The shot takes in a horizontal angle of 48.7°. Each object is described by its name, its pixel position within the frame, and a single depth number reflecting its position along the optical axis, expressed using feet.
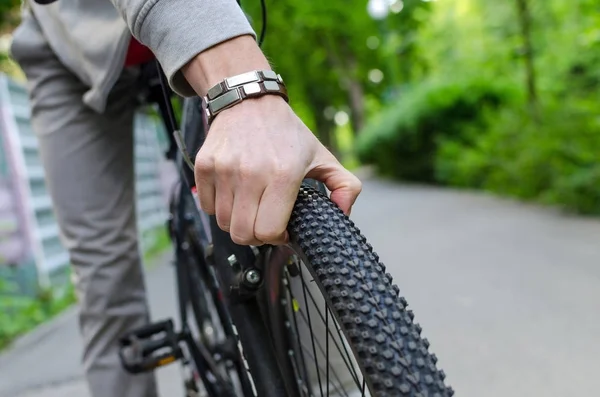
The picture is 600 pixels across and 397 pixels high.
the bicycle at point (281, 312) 2.89
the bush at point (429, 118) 38.75
